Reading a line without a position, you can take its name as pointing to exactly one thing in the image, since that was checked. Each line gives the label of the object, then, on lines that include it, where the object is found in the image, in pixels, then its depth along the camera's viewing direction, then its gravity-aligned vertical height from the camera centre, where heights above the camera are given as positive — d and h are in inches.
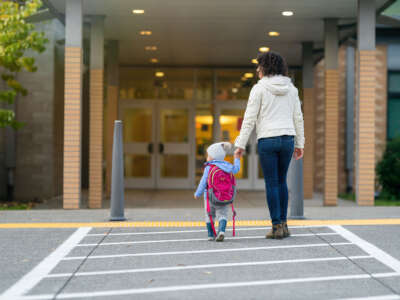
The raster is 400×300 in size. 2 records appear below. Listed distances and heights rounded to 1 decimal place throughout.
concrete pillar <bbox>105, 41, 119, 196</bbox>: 507.5 +41.2
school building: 350.0 +58.5
